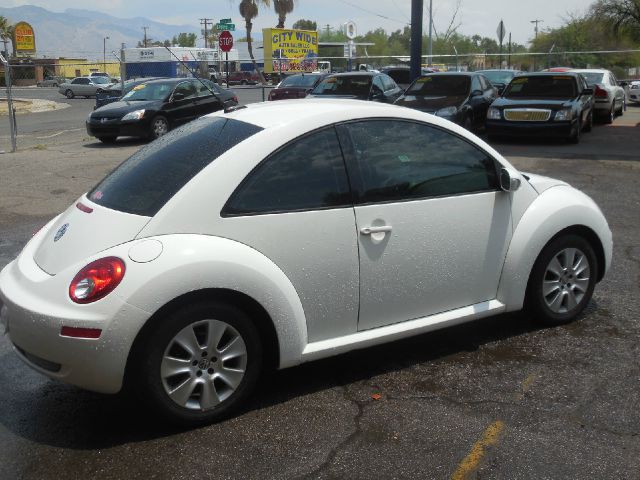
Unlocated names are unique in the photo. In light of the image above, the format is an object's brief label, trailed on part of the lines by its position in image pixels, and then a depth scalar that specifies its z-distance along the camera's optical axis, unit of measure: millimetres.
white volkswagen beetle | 3246
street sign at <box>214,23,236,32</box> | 26156
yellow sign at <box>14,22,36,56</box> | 53000
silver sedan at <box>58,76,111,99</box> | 46000
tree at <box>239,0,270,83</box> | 54062
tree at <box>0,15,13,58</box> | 80544
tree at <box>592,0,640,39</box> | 35656
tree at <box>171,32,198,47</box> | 162862
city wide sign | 41875
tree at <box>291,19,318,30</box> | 115625
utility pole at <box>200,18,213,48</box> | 87500
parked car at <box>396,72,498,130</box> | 14500
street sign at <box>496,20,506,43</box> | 25400
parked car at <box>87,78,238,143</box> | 15656
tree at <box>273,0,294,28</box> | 54344
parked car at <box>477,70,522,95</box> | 23594
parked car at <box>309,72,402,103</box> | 16047
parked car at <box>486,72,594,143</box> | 14273
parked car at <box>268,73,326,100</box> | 19672
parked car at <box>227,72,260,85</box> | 54906
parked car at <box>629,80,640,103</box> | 27312
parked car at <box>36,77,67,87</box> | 63866
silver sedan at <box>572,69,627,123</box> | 19047
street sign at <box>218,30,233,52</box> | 23617
